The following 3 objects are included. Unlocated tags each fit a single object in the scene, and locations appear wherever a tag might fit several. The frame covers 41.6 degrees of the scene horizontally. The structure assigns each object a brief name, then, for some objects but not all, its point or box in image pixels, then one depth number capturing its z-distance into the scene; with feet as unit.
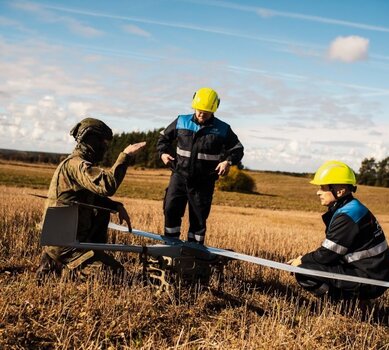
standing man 21.89
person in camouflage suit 16.89
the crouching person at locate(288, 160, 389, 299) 17.42
